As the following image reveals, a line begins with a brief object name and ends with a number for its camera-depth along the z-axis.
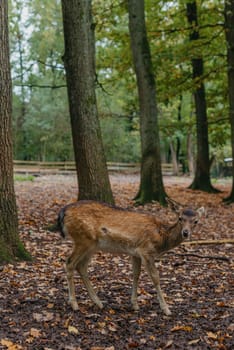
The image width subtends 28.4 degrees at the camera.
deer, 5.17
